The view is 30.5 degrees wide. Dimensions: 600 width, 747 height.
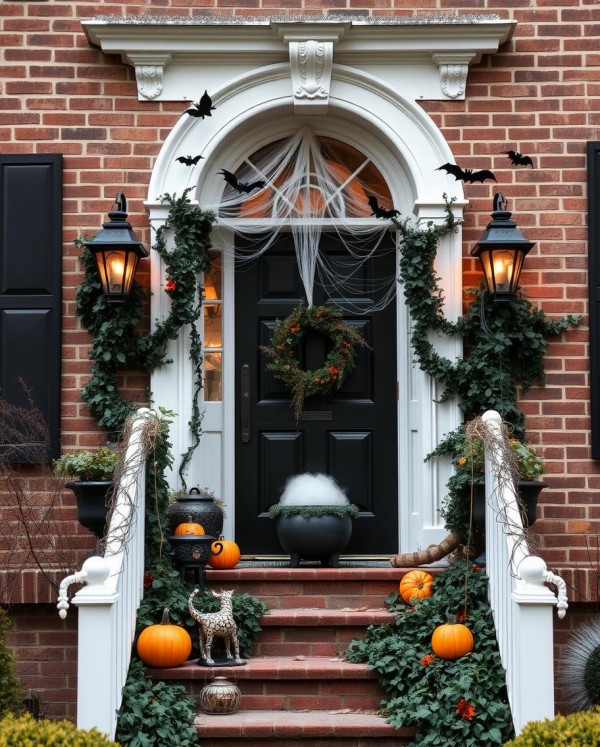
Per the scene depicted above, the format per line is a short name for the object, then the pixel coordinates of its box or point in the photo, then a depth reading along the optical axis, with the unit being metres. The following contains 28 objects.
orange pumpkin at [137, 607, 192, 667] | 5.07
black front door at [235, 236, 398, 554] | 6.59
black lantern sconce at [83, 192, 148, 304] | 5.84
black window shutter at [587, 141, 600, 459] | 6.12
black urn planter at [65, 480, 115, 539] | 5.51
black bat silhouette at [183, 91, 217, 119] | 6.00
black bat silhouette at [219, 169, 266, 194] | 6.14
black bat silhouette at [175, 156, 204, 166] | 6.09
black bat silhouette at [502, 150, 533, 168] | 6.08
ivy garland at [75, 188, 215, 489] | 6.04
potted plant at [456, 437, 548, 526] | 5.54
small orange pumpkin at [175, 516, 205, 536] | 5.70
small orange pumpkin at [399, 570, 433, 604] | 5.59
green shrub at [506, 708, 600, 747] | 3.96
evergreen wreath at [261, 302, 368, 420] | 6.45
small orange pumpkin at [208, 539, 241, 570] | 5.89
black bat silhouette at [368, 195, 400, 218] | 6.16
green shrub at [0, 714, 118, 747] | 3.92
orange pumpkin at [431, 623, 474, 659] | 5.07
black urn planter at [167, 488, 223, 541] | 5.84
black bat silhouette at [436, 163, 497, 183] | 5.96
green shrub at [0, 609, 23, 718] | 5.04
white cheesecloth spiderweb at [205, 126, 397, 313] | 6.51
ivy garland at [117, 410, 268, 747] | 4.69
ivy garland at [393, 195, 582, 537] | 6.06
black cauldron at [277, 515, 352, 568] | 5.93
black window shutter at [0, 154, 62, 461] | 6.09
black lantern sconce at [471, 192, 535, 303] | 5.86
